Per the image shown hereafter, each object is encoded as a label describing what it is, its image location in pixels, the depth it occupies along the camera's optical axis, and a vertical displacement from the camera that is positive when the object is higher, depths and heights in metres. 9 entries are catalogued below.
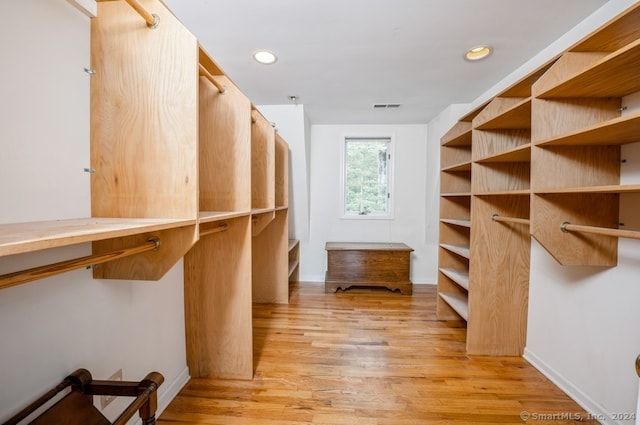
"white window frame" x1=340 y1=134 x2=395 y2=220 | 3.65 +0.34
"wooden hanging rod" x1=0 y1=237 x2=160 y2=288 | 0.57 -0.16
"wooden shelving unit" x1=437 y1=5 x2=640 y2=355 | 1.18 +0.13
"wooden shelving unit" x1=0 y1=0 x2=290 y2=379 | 0.92 +0.20
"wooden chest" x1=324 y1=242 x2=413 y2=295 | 3.22 -0.81
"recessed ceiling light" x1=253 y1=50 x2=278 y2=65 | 1.86 +1.03
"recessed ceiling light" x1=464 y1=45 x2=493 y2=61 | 1.78 +1.01
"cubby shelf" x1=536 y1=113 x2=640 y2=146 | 0.98 +0.28
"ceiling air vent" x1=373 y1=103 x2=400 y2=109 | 2.81 +1.01
